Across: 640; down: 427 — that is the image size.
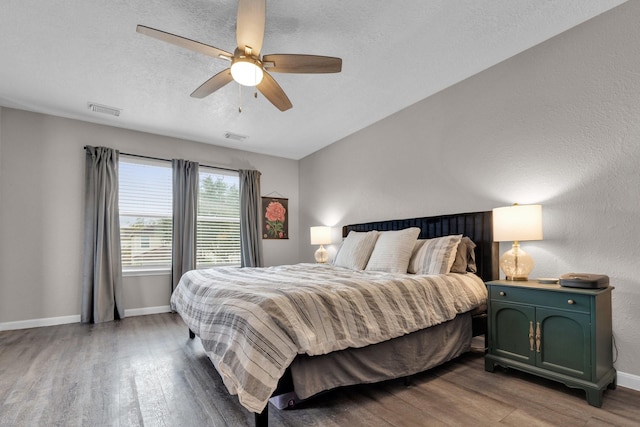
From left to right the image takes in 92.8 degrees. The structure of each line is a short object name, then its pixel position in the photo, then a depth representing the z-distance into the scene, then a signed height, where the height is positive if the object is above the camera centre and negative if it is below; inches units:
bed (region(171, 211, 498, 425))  63.4 -24.5
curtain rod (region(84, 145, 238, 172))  174.3 +37.6
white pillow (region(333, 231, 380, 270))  136.2 -14.4
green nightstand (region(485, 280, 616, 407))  75.5 -31.5
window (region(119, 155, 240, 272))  175.3 +2.7
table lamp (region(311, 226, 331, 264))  189.3 -12.1
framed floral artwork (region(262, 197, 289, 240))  223.8 +1.4
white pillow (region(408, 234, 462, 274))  108.2 -13.6
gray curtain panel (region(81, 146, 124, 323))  158.1 -12.4
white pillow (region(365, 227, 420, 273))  118.7 -12.9
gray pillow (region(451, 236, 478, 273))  110.9 -14.4
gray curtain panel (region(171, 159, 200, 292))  182.1 +0.2
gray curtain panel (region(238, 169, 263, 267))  207.6 +0.0
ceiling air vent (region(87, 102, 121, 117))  145.7 +54.8
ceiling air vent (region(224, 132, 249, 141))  186.7 +52.3
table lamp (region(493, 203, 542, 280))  91.9 -3.8
